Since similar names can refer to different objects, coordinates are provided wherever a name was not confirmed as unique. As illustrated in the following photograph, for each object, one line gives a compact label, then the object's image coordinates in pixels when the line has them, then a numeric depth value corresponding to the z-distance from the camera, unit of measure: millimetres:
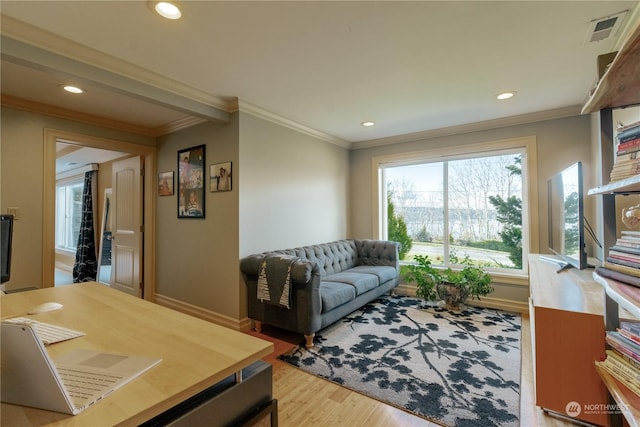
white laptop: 615
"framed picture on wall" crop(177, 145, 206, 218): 3418
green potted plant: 3516
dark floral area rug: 1846
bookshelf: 984
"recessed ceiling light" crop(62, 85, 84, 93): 2612
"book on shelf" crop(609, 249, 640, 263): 1078
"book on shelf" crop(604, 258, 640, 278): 1058
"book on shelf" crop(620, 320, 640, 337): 1180
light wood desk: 653
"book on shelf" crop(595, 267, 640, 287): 1045
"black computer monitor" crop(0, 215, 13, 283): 1571
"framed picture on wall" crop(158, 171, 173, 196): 3814
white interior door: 4047
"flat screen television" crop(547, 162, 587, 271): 2180
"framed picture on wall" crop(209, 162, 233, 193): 3127
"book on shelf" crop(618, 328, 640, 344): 1155
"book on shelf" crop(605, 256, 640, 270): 1074
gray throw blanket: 2680
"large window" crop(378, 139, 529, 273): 3744
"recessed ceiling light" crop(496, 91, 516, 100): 2875
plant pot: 3549
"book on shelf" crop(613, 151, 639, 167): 1141
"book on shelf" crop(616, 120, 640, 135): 1166
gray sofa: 2631
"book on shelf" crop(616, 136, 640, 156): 1147
